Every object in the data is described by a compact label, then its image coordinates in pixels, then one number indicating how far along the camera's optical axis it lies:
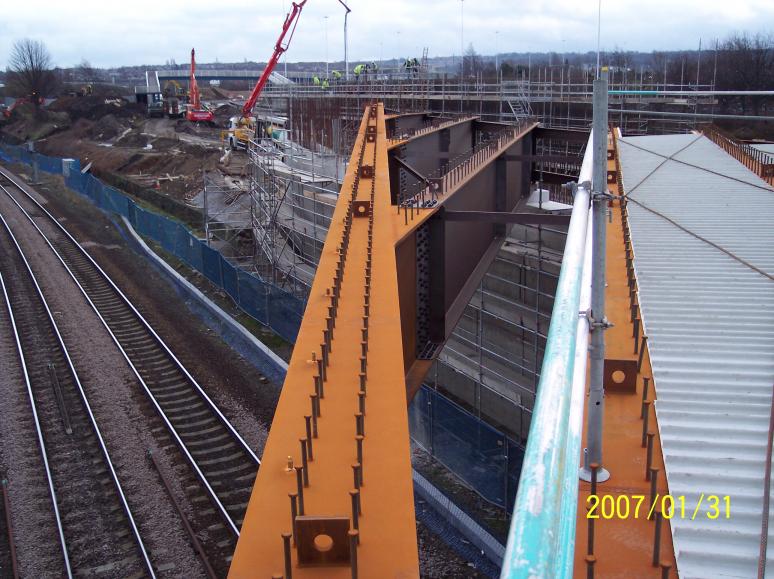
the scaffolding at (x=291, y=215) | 23.23
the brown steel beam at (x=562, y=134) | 21.94
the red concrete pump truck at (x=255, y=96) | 46.88
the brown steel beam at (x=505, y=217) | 11.48
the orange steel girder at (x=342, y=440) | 3.77
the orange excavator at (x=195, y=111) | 76.25
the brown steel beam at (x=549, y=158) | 17.77
